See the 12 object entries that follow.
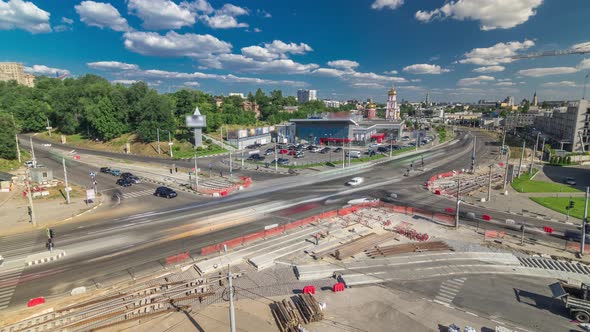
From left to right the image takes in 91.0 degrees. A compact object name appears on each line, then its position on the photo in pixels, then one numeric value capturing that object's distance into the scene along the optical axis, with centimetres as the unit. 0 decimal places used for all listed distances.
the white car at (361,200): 4088
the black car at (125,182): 5082
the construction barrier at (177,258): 2499
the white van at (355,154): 7725
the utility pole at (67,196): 4101
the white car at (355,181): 5132
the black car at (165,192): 4431
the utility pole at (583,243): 2618
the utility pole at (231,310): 1280
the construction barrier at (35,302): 1941
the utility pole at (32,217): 3245
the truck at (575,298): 1827
